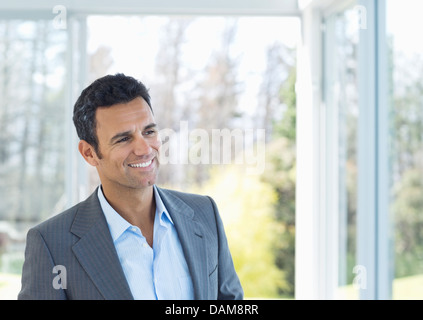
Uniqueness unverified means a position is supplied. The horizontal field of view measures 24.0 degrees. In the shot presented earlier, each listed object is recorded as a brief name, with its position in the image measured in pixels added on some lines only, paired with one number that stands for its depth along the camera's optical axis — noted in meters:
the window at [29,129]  3.46
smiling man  2.00
